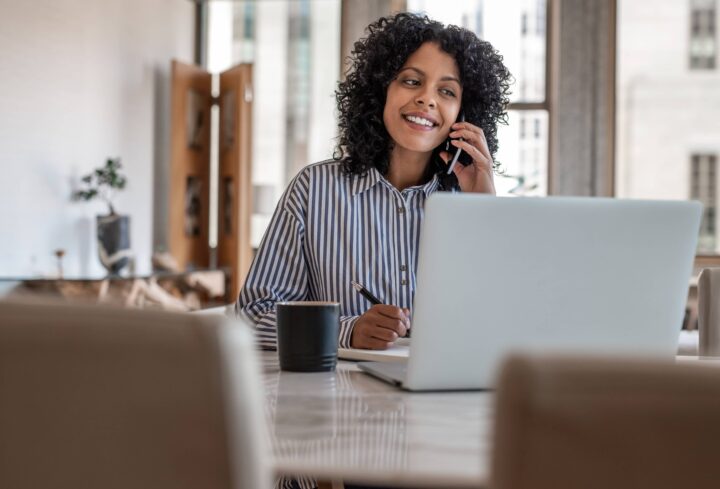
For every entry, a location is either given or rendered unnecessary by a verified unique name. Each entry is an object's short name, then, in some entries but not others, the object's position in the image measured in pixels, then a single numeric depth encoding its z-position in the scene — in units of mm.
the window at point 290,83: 7688
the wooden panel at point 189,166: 7160
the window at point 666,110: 7145
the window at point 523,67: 7395
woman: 1941
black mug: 1365
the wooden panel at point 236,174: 7168
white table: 770
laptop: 1142
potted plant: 5926
